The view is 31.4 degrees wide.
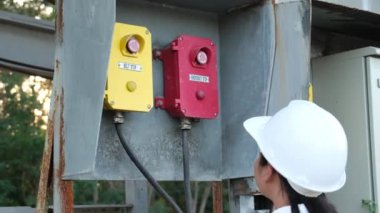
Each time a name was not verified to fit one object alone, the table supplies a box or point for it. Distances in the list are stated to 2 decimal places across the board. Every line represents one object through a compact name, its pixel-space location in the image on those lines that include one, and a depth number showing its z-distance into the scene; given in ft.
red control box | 9.04
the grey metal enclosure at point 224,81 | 9.04
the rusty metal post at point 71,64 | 7.54
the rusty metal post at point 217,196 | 9.73
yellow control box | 8.23
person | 5.21
